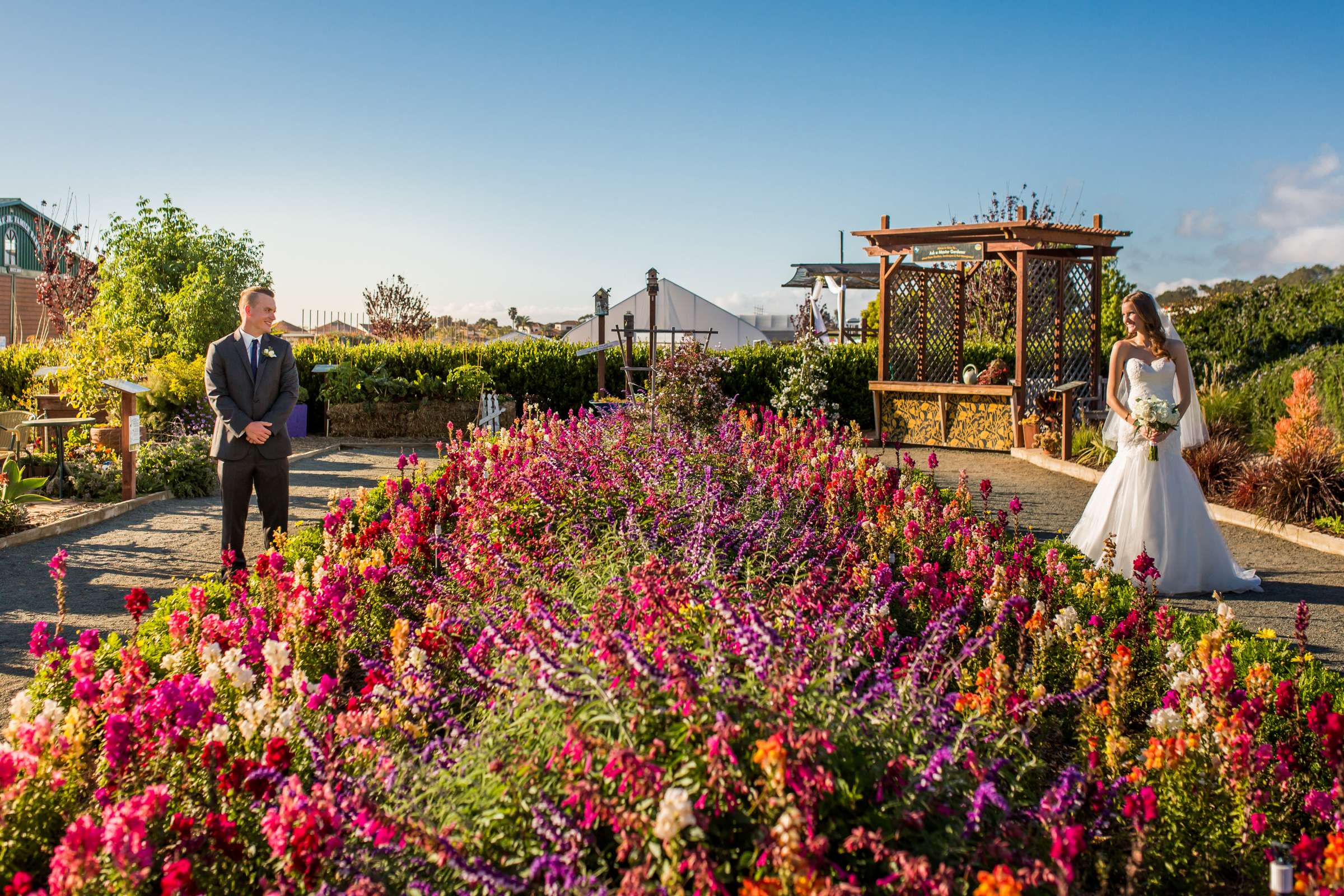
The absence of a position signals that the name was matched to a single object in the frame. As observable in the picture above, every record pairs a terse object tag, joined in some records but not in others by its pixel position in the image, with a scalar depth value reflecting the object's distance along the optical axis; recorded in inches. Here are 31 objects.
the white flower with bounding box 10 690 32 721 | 93.6
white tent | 1076.5
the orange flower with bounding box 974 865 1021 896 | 58.0
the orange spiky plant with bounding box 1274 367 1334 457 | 314.0
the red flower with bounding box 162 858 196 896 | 62.9
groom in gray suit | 226.5
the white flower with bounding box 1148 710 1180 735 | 107.7
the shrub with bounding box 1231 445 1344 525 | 283.1
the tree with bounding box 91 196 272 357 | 665.6
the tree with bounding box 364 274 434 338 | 1213.7
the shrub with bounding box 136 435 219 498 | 370.9
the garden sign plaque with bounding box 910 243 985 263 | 516.1
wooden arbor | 505.7
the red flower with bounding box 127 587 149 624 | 120.0
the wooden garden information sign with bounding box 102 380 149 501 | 344.5
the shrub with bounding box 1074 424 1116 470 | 411.5
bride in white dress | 222.2
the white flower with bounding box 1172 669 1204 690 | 112.0
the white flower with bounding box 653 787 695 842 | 61.4
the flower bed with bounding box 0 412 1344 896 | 68.7
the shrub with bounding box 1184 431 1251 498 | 333.4
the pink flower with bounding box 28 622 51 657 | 108.0
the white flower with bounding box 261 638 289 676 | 99.3
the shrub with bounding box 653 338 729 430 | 394.0
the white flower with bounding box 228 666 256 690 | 99.4
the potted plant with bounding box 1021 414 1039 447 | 485.7
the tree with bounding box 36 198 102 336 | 939.3
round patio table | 352.8
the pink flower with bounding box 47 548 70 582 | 137.9
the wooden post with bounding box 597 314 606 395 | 569.5
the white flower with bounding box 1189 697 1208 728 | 100.6
